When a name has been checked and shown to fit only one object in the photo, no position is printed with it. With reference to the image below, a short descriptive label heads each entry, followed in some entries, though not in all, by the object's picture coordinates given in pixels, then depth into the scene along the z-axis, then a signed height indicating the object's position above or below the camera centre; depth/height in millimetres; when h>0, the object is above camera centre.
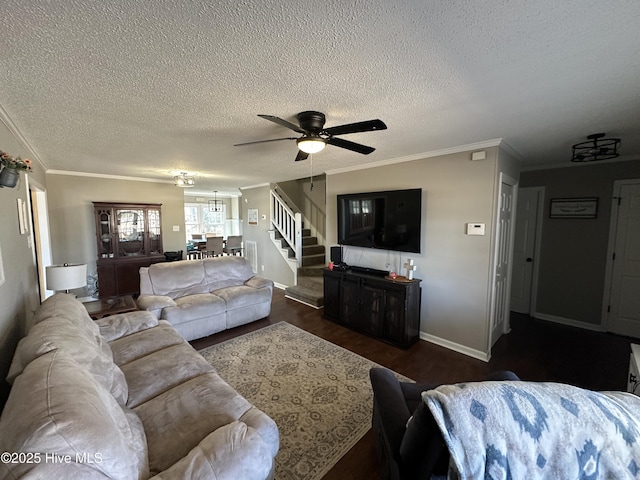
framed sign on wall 3721 +222
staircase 4871 -823
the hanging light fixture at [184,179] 4620 +776
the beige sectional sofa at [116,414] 790 -888
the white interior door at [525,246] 4188 -392
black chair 949 -992
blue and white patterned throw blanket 793 -673
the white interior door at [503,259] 2993 -459
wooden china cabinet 4887 -434
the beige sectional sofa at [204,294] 3302 -1058
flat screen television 3383 +42
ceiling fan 1835 +677
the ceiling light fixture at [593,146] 2568 +825
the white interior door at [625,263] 3459 -566
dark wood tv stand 3191 -1129
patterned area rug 1771 -1552
